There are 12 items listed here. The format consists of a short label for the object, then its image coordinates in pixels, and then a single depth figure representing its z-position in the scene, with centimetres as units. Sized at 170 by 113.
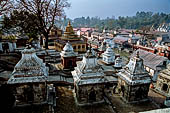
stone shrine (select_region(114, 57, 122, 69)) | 2548
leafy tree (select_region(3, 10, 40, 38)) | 2383
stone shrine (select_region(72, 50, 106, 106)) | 1259
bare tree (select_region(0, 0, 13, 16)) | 1935
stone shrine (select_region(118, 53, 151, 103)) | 1355
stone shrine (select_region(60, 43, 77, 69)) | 2091
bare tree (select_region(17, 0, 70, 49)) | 2406
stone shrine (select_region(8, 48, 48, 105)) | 1168
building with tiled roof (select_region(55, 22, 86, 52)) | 2906
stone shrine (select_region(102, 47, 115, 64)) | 2789
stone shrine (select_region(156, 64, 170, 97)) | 1859
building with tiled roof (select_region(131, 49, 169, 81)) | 2564
